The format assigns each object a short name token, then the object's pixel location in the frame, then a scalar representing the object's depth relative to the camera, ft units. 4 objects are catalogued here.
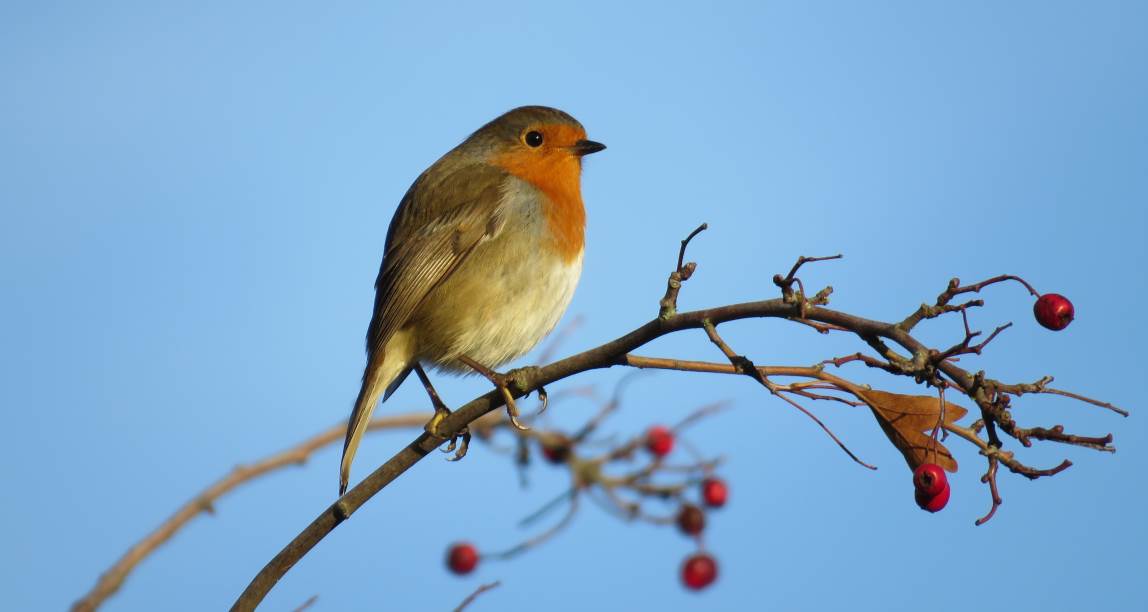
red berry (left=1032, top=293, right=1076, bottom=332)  15.60
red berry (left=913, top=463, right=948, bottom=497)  15.43
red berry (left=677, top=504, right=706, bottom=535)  30.11
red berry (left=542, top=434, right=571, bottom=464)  27.61
